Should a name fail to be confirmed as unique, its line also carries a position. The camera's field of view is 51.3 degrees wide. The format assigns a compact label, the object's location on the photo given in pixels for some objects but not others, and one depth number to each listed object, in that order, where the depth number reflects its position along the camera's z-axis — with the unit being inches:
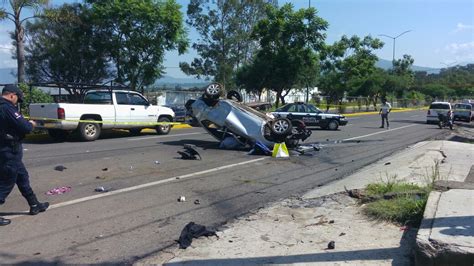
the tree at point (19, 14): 862.5
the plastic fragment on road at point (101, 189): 336.0
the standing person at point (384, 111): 1087.0
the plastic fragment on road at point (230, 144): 583.8
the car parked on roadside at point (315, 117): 1005.2
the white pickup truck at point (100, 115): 642.8
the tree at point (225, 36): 1904.5
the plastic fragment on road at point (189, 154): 497.4
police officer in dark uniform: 252.2
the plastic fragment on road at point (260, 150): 547.5
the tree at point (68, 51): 1206.3
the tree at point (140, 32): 1071.6
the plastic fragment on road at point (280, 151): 536.6
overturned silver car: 564.4
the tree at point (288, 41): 1341.0
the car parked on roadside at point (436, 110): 1257.4
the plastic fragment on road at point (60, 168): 415.4
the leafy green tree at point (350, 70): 1945.3
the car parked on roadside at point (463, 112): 1489.9
